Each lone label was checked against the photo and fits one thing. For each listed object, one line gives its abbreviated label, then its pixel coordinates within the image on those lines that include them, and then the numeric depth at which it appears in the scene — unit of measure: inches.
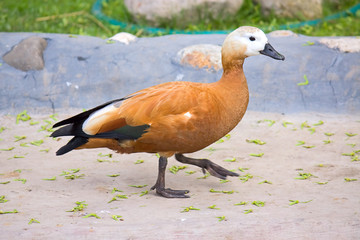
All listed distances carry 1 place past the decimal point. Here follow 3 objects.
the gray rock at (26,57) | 516.4
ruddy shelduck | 333.7
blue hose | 630.4
